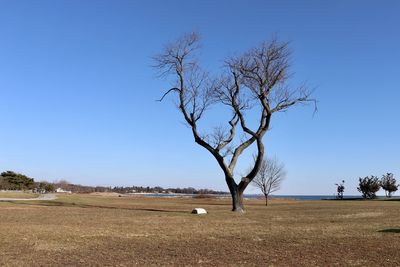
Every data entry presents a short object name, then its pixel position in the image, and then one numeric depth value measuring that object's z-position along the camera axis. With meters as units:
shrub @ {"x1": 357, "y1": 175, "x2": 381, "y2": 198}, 93.00
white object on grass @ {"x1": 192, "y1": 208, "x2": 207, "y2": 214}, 29.39
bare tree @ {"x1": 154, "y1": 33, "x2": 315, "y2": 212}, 33.19
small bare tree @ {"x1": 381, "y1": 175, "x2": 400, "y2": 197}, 95.12
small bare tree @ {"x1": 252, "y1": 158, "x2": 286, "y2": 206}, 62.62
